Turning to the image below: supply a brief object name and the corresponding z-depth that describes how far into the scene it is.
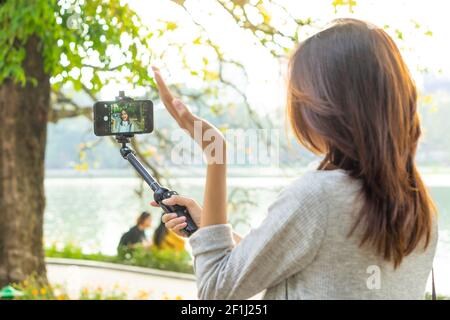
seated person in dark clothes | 7.39
